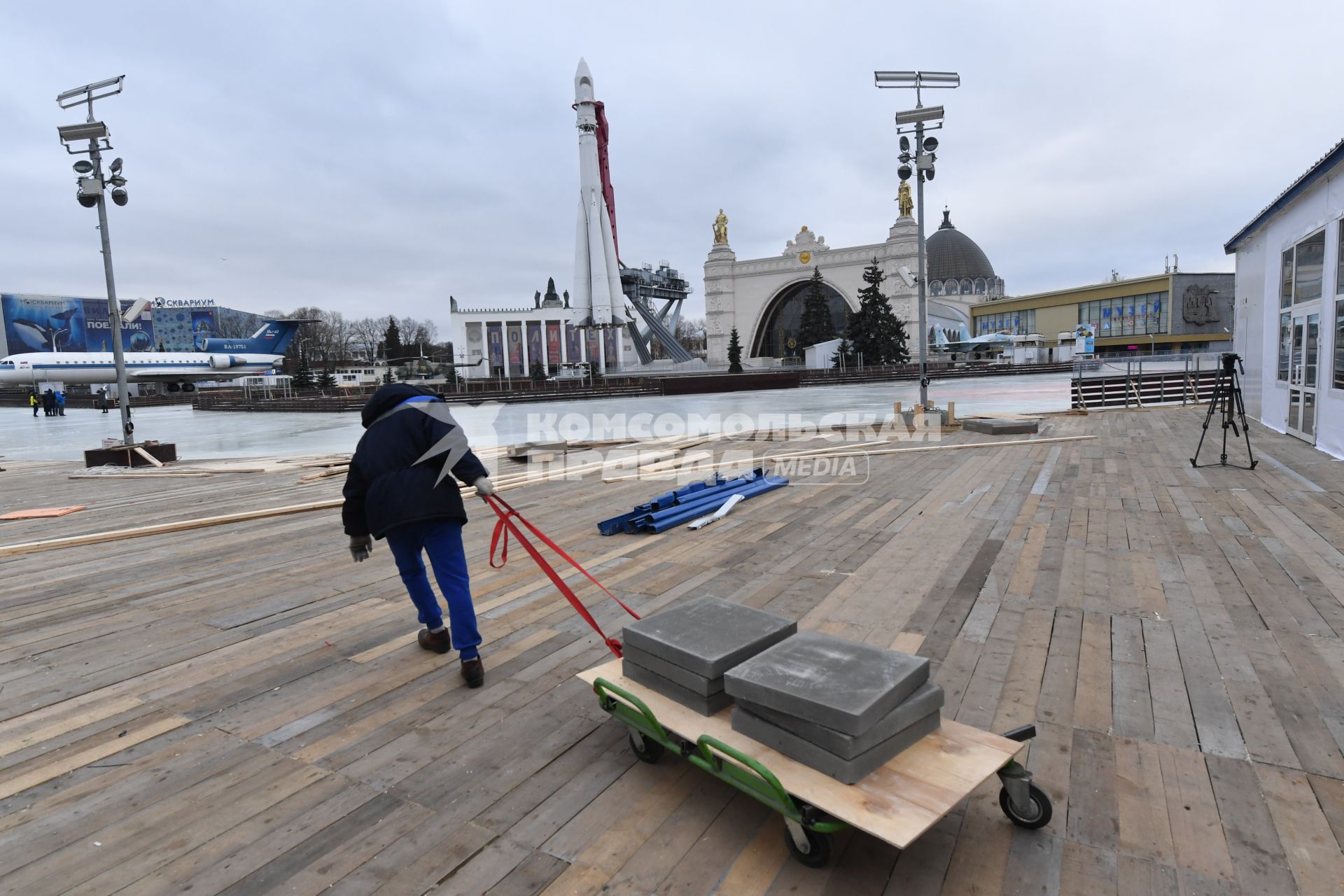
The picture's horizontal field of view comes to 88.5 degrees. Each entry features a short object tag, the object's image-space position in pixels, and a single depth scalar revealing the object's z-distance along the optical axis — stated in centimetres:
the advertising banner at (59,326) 9706
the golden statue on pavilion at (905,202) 7644
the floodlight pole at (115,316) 1413
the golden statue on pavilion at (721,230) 8650
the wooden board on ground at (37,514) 858
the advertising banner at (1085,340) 5158
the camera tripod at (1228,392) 883
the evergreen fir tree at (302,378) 5919
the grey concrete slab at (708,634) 266
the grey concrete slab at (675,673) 263
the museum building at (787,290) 7681
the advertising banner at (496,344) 9781
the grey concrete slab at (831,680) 218
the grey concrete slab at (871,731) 215
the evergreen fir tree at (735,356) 6352
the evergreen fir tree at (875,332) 6075
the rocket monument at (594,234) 5625
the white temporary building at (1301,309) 968
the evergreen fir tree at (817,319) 7006
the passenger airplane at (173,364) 5578
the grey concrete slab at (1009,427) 1326
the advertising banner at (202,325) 10581
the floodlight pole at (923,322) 1527
